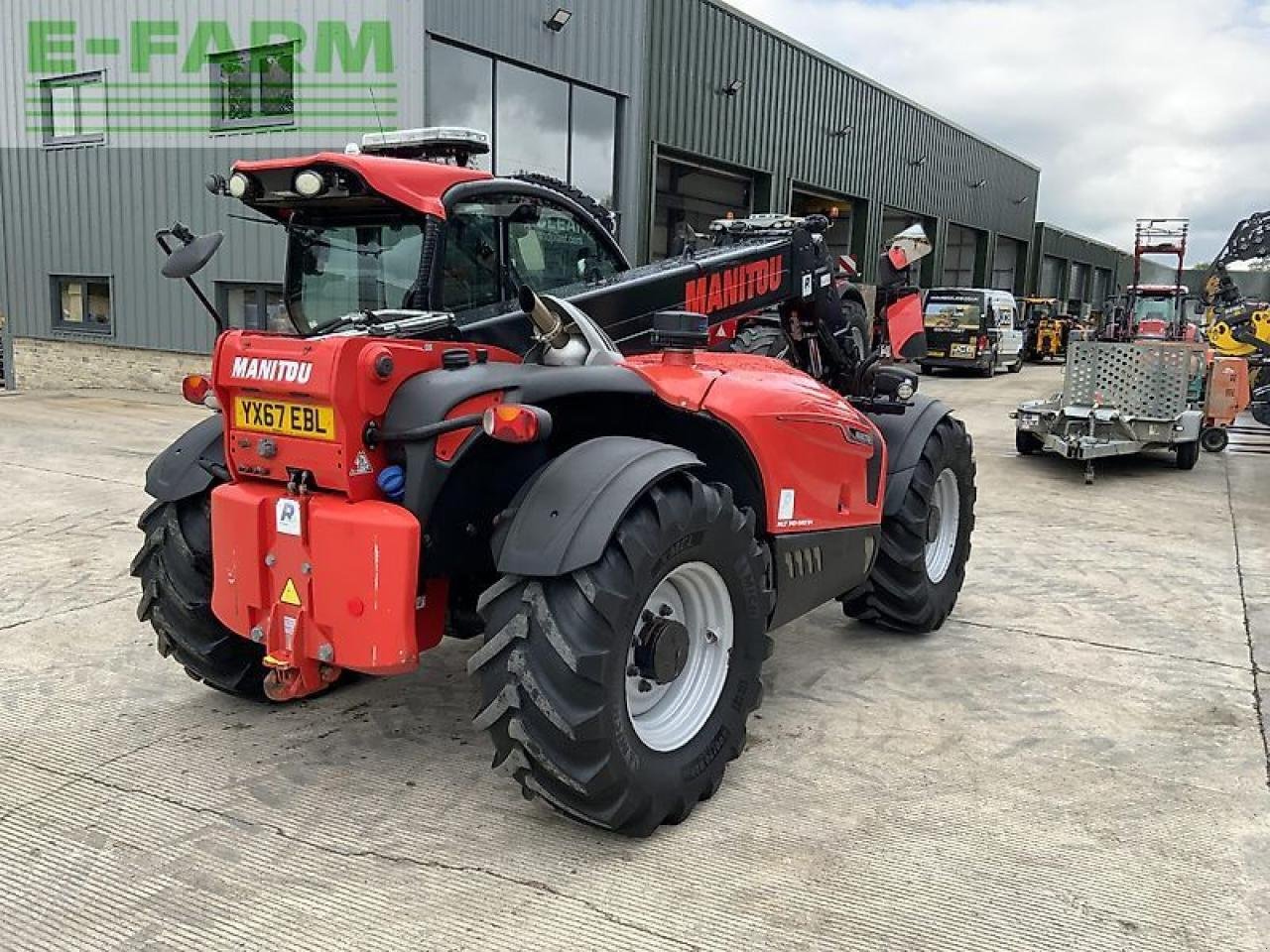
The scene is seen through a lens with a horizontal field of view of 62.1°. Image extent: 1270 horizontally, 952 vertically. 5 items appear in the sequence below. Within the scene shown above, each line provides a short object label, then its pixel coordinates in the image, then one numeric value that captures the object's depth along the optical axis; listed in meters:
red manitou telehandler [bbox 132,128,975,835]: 3.04
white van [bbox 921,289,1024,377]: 23.81
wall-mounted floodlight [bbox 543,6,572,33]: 14.05
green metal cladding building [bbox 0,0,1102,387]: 13.53
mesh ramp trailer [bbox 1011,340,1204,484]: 10.57
